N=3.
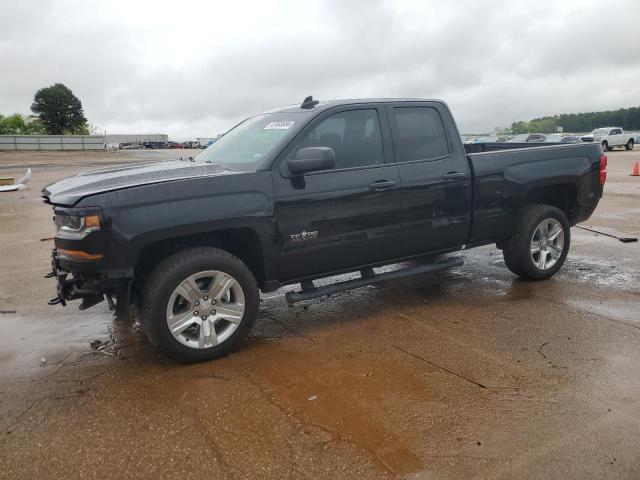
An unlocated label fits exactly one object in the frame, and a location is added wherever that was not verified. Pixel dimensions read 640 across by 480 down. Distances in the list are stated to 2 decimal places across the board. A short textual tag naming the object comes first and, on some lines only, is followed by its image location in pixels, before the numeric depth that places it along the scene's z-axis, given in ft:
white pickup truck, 131.72
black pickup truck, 12.37
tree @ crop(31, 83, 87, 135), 313.12
